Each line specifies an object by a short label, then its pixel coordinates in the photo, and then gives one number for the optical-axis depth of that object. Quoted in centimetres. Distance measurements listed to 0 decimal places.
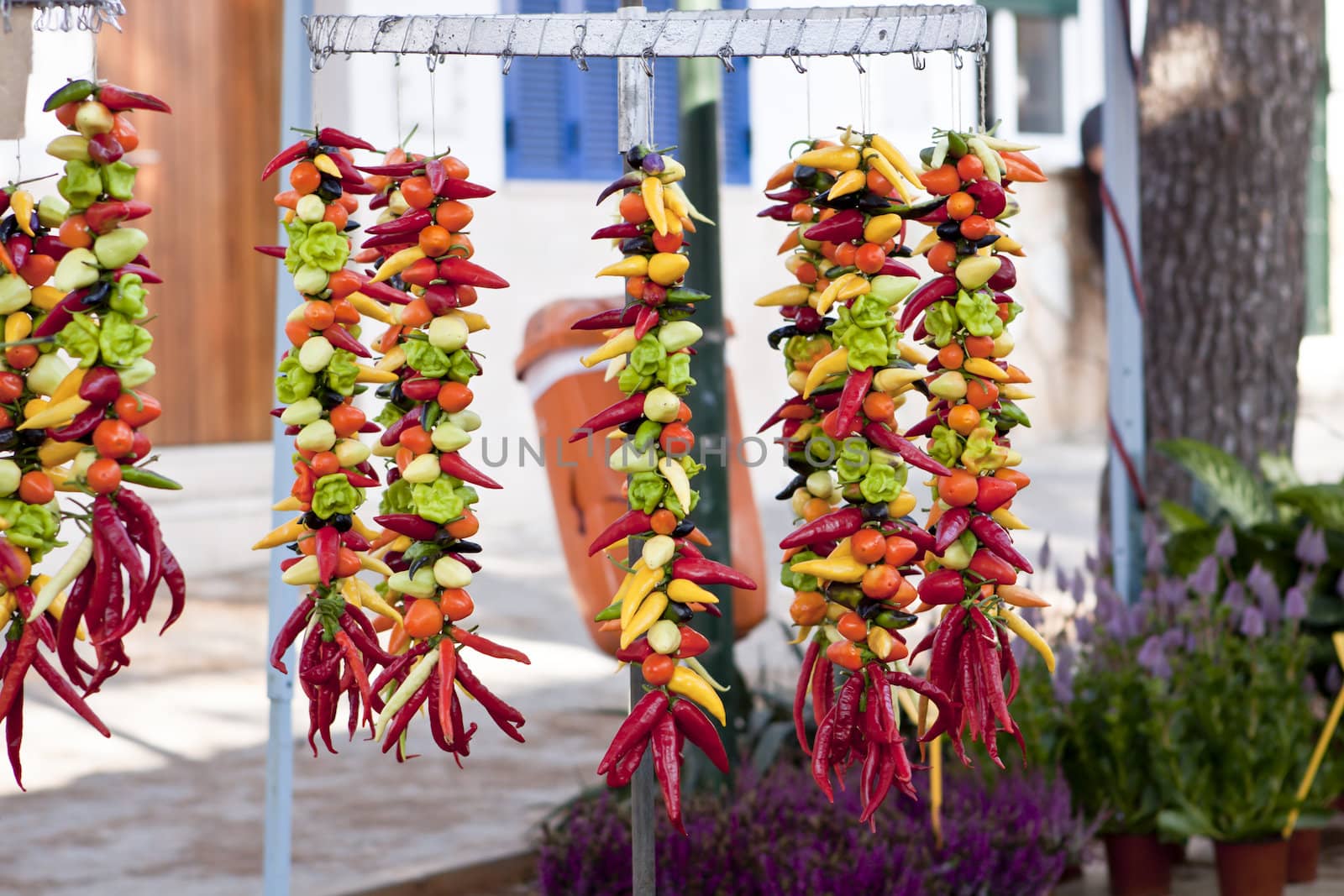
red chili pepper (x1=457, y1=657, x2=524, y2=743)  396
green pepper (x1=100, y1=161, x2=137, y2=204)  383
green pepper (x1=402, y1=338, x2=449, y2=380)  393
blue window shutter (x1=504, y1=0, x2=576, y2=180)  1405
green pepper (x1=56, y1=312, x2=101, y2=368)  381
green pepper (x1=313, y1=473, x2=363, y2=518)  393
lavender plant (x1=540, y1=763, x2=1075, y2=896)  488
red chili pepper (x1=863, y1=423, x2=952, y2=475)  390
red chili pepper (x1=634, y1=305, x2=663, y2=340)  390
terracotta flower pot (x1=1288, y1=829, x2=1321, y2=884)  550
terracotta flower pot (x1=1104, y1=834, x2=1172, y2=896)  531
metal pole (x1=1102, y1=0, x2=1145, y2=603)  552
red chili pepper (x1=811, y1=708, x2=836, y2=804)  393
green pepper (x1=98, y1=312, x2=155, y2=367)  381
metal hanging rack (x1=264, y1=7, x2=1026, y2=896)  392
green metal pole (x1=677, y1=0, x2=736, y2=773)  529
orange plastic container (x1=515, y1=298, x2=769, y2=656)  674
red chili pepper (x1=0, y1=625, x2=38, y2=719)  385
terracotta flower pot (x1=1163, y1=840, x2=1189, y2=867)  550
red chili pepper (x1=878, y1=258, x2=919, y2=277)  392
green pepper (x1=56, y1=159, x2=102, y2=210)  382
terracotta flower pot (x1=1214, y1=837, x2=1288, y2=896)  521
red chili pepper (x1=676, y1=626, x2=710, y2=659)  391
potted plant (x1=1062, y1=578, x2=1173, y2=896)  526
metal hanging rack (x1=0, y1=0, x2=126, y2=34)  392
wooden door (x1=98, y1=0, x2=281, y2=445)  1275
